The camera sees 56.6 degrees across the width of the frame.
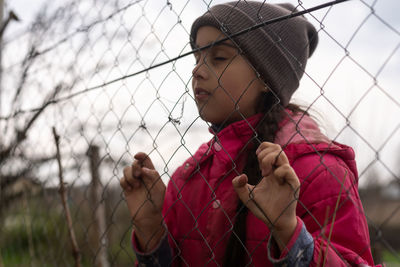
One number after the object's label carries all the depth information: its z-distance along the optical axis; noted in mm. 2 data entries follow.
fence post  2789
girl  1063
